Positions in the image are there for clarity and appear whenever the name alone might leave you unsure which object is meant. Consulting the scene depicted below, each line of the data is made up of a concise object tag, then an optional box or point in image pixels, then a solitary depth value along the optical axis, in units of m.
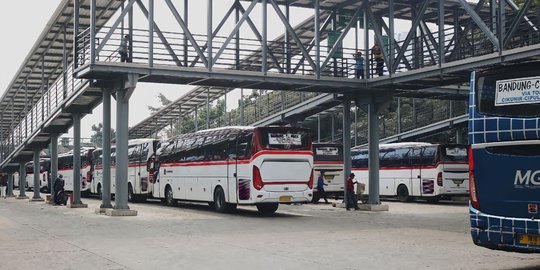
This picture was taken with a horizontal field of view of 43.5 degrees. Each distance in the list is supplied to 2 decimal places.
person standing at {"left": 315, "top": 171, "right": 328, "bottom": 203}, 29.14
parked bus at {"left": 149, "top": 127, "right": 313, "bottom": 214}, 21.20
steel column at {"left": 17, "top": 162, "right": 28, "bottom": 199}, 36.75
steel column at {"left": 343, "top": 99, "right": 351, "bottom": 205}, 26.17
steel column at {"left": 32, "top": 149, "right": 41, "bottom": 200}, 34.44
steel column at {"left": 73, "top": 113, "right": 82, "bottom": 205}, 27.05
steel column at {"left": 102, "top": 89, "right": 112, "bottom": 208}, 23.17
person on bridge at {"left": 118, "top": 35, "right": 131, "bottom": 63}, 20.95
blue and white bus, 8.88
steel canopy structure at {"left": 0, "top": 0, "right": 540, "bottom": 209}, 20.41
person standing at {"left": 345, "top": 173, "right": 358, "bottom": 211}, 24.73
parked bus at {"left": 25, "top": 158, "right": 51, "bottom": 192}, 49.14
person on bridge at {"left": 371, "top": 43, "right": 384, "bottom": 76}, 23.61
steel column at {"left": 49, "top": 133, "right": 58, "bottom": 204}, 30.41
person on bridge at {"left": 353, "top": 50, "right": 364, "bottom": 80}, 24.16
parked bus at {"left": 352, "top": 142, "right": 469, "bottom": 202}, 29.45
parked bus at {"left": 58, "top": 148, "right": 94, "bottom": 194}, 38.25
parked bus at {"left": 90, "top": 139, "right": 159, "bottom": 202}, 30.28
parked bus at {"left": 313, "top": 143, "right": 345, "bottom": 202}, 30.50
